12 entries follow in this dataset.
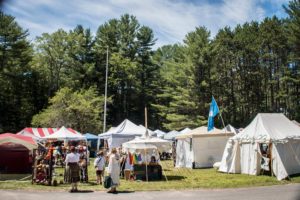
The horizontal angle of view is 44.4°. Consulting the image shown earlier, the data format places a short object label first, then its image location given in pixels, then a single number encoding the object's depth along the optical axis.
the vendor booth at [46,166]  15.44
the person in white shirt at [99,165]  15.53
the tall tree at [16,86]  42.83
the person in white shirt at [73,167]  13.54
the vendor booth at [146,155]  17.55
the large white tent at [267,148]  17.75
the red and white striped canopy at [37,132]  28.34
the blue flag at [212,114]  23.45
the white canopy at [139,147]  17.51
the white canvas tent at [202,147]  24.86
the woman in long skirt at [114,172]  13.33
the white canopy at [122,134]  25.06
